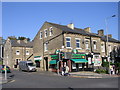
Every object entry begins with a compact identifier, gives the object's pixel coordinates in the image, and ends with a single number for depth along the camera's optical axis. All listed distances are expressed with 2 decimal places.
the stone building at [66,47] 18.48
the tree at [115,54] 25.36
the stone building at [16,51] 30.00
